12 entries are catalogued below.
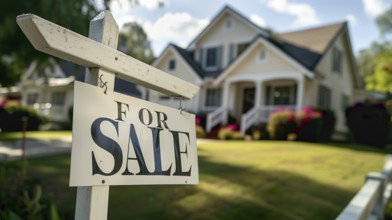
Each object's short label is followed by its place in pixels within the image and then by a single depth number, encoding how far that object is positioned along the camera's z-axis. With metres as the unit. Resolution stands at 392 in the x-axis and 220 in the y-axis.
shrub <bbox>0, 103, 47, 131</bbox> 20.69
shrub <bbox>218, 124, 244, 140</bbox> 15.50
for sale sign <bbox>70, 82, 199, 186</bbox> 1.43
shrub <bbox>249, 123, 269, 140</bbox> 16.09
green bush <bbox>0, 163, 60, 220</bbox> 3.48
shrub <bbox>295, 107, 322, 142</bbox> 14.67
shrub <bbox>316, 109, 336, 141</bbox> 16.86
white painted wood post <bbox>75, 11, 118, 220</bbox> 1.54
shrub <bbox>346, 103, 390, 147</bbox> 15.82
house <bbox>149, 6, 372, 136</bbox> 17.92
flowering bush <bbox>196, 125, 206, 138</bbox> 15.70
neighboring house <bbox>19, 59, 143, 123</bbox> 28.25
